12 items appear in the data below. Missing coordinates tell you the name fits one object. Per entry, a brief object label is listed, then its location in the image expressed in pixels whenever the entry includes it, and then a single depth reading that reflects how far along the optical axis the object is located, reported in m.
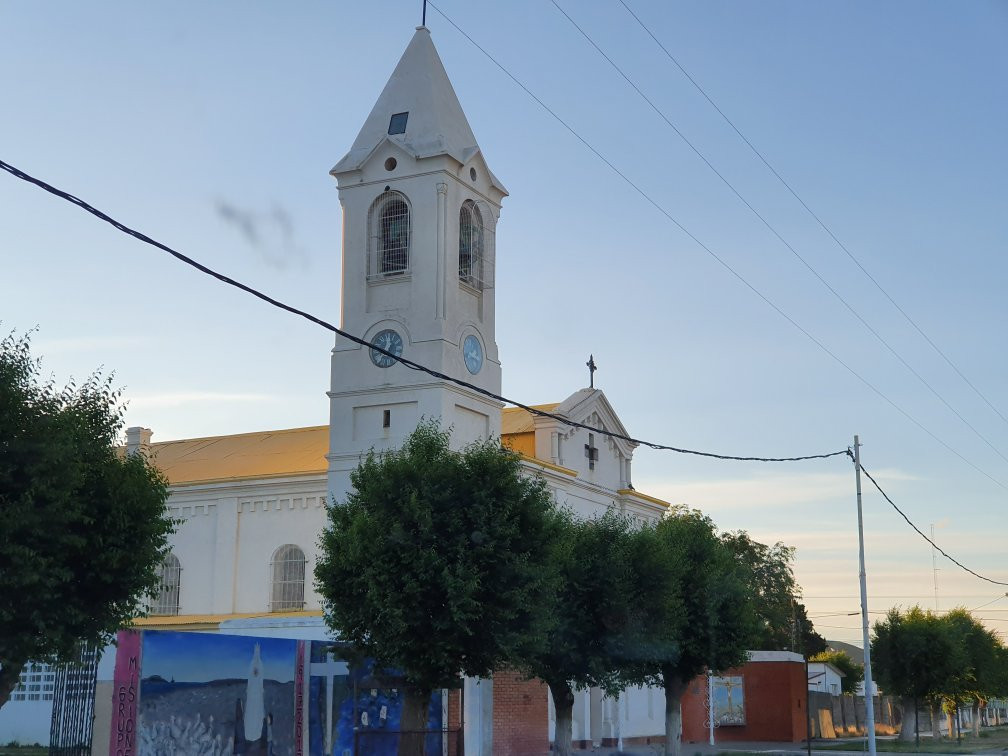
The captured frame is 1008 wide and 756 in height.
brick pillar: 37.59
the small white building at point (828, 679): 73.26
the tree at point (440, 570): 26.11
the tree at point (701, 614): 36.72
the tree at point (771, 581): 81.56
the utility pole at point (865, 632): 37.07
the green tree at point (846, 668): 94.44
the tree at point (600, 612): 31.55
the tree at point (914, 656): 57.22
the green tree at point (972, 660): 58.75
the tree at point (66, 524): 18.36
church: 38.19
